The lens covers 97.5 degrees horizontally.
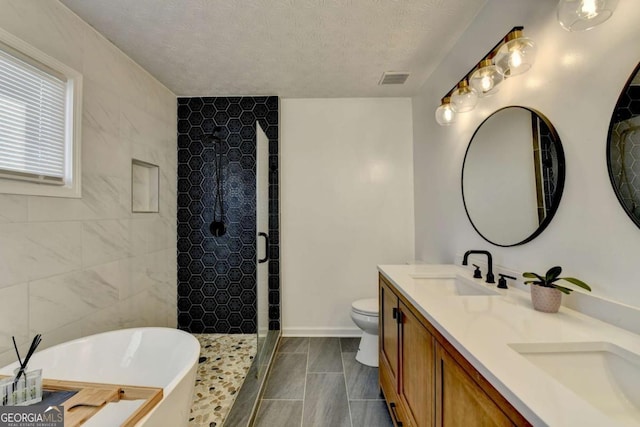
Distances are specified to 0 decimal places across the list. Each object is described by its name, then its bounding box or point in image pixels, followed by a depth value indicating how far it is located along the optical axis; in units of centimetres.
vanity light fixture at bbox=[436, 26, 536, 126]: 122
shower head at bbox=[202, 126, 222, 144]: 298
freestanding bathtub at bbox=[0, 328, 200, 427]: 134
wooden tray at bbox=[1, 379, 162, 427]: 94
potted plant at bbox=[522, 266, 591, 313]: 106
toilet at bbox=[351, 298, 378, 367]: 231
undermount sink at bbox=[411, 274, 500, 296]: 151
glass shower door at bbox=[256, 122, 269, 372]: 221
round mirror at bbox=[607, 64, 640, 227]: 89
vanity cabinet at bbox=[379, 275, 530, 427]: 75
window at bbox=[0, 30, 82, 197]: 137
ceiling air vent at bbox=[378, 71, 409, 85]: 249
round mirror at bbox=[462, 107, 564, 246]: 125
